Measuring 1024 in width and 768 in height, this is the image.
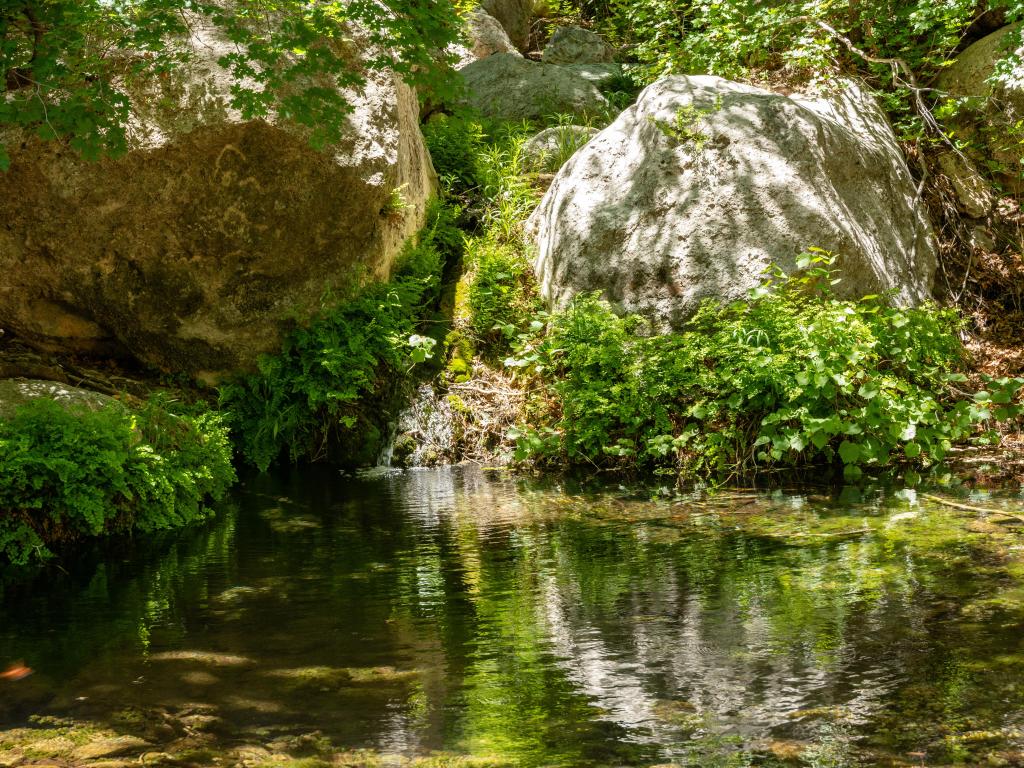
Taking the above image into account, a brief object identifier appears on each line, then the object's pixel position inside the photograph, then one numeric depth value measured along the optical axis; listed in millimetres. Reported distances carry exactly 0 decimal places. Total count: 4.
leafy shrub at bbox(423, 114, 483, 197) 12602
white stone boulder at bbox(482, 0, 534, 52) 18969
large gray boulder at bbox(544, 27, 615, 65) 16453
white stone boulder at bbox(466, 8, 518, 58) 16984
